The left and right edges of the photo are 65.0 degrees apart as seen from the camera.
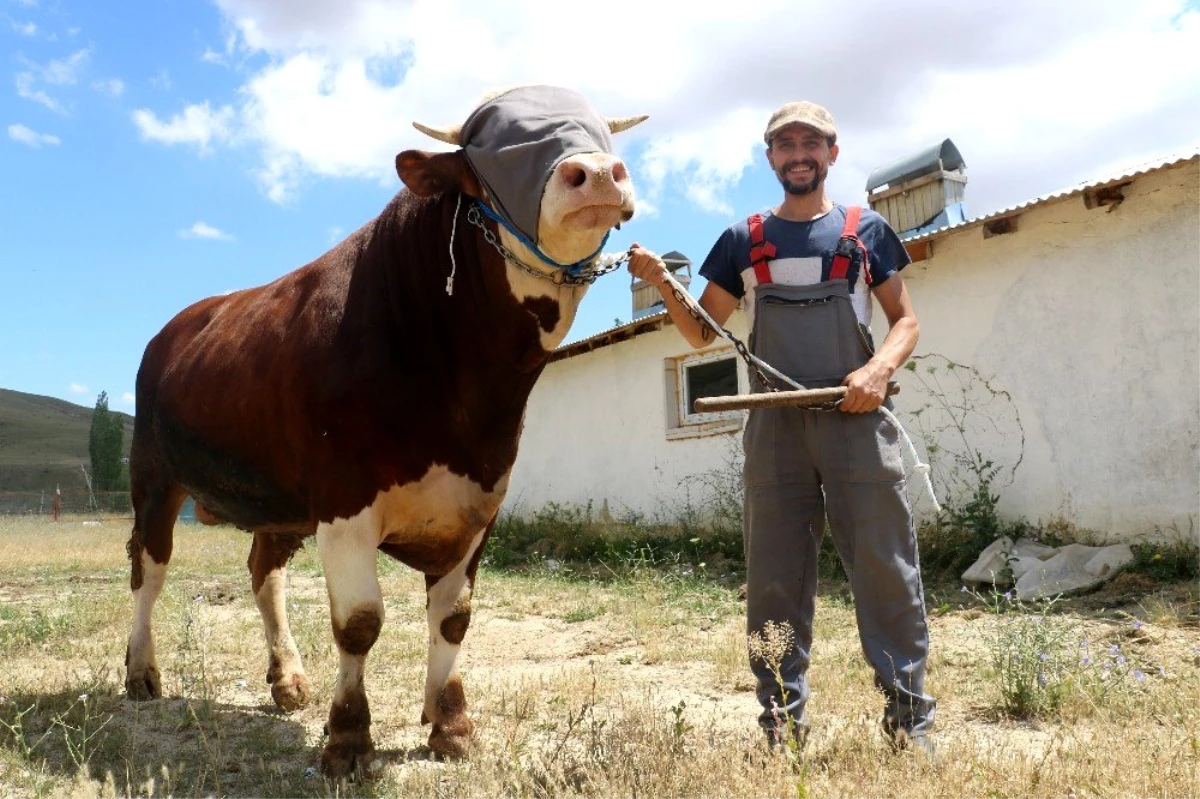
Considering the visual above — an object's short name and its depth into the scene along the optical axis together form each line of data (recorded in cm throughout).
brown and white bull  296
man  295
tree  5869
